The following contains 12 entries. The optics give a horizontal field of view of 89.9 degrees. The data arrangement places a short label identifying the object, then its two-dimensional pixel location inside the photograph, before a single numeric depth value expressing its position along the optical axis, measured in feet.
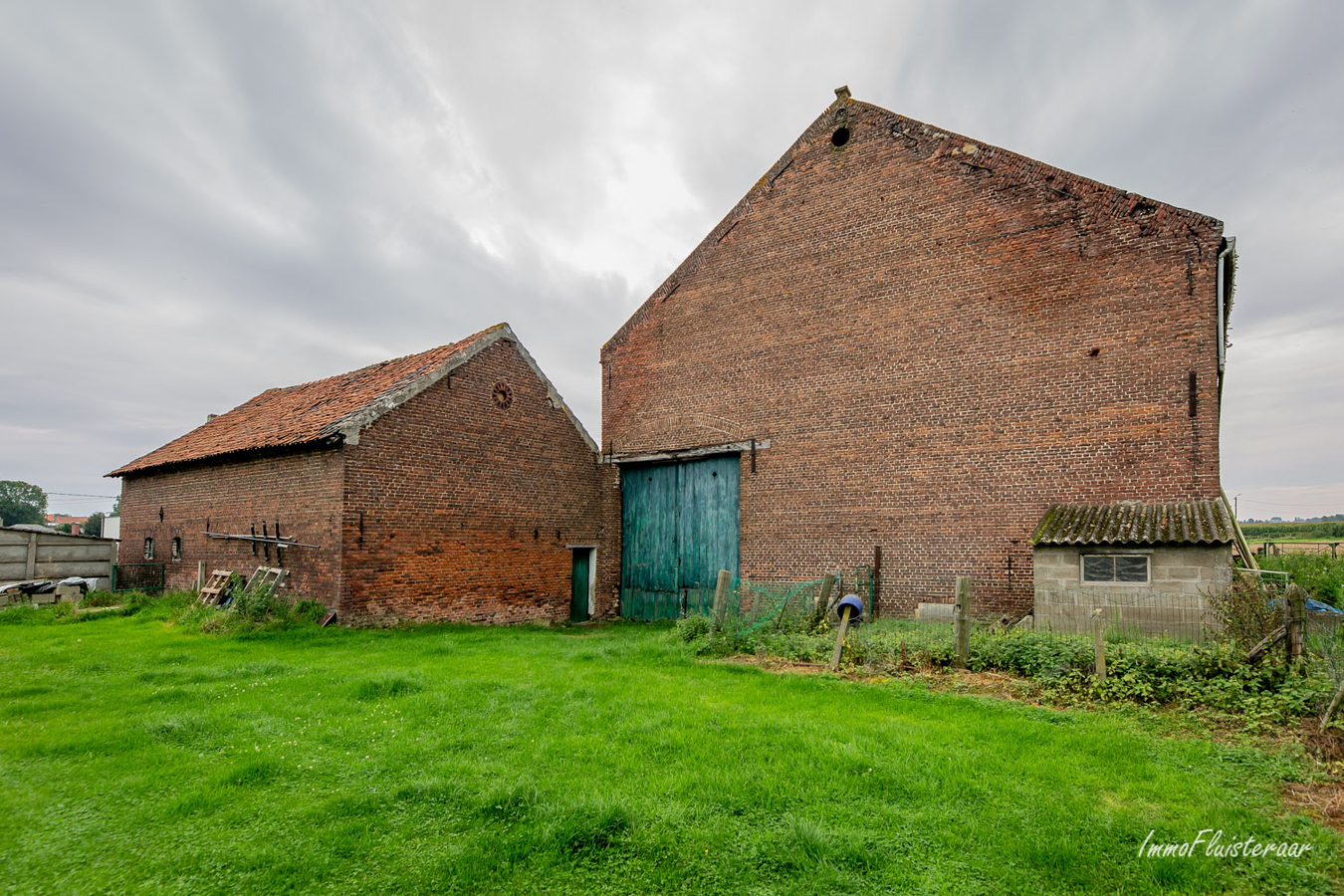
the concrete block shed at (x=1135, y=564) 32.07
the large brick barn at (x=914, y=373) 37.09
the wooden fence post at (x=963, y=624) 29.58
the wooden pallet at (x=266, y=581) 43.75
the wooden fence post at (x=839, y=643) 30.86
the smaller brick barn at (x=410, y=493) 44.09
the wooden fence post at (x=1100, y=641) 25.30
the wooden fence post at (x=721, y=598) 36.83
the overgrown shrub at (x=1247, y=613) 24.59
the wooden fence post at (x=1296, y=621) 23.11
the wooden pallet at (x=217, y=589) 48.42
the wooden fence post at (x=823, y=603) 40.86
